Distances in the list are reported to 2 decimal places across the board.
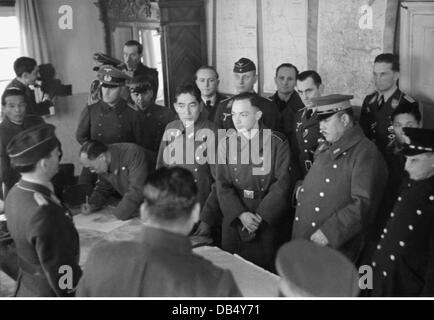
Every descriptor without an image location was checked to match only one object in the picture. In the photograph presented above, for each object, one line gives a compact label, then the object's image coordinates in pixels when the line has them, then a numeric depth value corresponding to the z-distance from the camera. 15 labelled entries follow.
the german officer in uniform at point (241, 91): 3.52
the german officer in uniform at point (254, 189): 2.62
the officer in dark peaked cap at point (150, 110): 3.73
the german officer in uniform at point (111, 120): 3.39
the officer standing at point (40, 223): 1.79
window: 4.86
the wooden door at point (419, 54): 3.19
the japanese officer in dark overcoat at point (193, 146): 2.84
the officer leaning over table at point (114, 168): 2.70
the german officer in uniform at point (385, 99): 3.06
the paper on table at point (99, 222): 2.51
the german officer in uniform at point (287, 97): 3.67
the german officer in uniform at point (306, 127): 3.16
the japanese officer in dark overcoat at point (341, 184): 2.27
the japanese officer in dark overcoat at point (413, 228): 1.88
